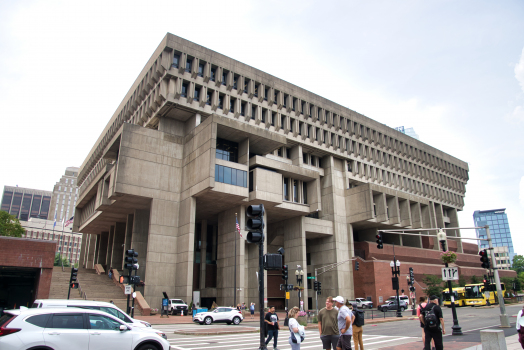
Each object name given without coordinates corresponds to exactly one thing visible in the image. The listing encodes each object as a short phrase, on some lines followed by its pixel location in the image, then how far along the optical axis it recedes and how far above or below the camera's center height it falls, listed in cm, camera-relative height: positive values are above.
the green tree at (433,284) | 5792 +92
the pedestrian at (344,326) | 961 -87
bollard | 960 -124
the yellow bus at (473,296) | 4920 -83
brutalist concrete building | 4456 +1465
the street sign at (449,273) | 1906 +79
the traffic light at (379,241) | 2827 +354
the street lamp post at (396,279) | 3521 +100
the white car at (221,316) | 2930 -186
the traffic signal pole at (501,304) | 2065 -81
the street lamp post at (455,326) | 1822 -170
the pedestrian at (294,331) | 971 -100
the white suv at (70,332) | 858 -91
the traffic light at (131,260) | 2403 +197
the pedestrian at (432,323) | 1089 -92
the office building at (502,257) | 16462 +1363
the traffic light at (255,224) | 1016 +178
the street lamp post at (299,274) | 3870 +169
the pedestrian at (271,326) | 1366 -122
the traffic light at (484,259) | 2265 +176
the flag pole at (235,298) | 4088 -74
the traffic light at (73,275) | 3126 +142
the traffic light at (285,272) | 3091 +149
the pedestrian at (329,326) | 976 -88
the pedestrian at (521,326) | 794 -77
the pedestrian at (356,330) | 1216 -123
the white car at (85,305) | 1288 -40
